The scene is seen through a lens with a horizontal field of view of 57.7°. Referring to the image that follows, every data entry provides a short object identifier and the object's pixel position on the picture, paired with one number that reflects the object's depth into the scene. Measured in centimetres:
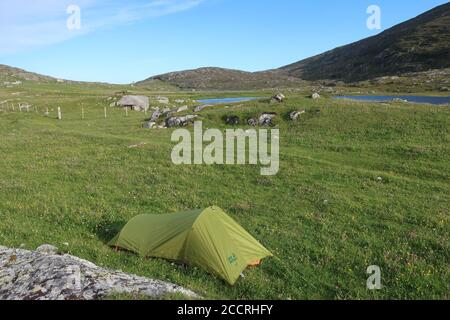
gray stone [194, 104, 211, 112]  5878
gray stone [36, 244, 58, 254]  1519
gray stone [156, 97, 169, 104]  9882
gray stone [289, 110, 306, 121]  4817
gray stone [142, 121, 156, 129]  5487
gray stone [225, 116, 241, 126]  5085
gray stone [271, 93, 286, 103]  5623
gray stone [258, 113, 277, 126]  4872
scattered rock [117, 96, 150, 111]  8619
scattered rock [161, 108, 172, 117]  6092
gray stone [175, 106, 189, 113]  6033
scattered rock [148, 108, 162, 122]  6032
